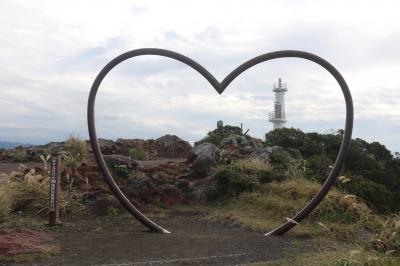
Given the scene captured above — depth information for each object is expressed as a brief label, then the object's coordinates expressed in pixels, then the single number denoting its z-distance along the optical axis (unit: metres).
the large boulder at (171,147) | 20.75
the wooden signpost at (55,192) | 8.42
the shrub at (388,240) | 6.14
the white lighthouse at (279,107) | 44.00
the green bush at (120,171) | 11.74
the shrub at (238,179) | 10.65
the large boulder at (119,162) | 12.18
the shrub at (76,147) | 15.54
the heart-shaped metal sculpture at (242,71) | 7.91
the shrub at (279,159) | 12.49
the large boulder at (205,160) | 12.00
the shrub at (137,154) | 17.50
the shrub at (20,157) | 17.91
